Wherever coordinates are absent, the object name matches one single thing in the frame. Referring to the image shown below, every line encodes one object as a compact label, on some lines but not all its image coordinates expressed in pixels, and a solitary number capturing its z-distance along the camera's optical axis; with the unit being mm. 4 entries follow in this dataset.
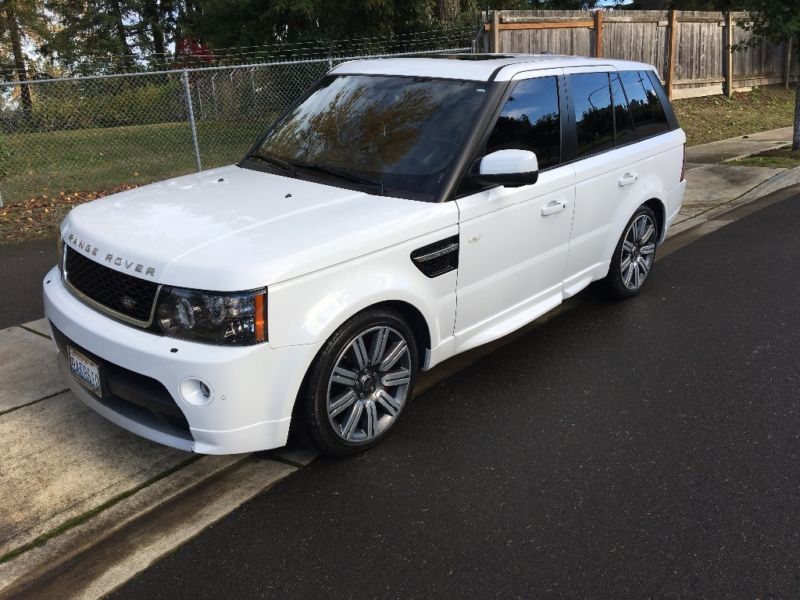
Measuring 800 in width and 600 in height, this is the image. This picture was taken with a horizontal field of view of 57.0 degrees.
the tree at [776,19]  10852
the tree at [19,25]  26141
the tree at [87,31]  33219
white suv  3039
